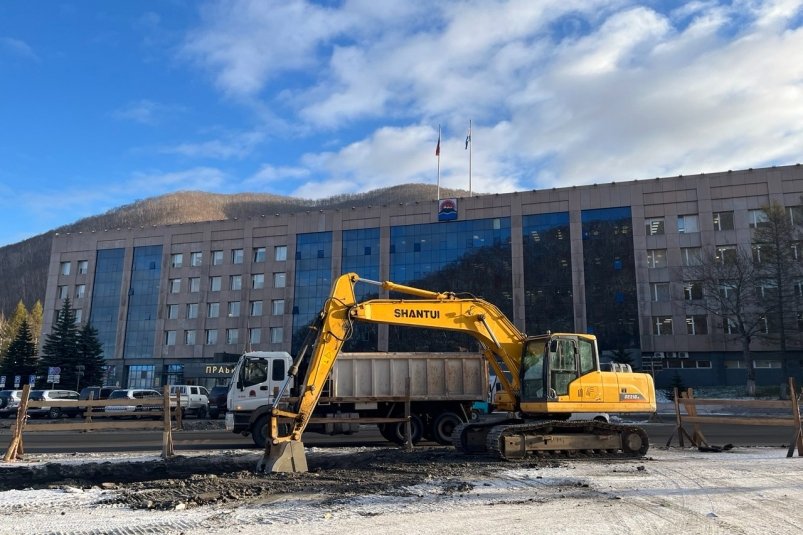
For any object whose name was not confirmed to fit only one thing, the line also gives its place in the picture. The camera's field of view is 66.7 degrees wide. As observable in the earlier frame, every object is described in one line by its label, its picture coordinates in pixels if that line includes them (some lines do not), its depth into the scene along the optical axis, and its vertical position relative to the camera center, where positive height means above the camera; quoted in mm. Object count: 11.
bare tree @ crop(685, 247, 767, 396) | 47000 +6966
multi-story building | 52656 +10762
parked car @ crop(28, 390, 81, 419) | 36097 -2092
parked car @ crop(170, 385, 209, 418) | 35000 -1479
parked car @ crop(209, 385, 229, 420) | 31031 -1281
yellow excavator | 12992 +83
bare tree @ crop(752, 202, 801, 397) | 46028 +9018
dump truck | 17375 -417
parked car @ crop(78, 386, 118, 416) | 39125 -1188
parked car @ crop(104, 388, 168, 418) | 32781 -1281
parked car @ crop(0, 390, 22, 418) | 37188 -1872
